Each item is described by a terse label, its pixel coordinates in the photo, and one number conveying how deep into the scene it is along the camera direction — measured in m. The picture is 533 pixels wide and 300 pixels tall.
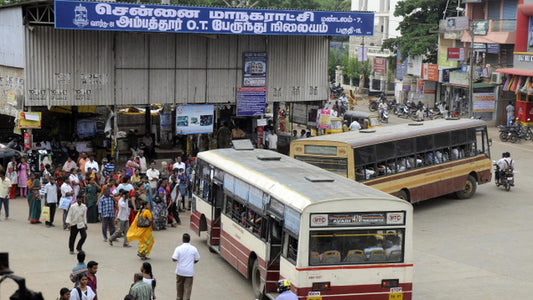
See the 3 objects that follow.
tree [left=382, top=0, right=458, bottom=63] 52.59
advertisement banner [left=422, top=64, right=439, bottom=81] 50.45
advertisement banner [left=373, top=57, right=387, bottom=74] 61.82
